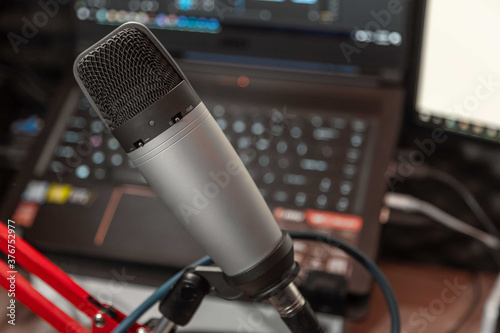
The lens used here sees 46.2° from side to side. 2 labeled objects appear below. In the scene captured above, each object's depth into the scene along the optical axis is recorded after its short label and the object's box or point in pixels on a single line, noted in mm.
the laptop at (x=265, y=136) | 565
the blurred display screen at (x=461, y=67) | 514
